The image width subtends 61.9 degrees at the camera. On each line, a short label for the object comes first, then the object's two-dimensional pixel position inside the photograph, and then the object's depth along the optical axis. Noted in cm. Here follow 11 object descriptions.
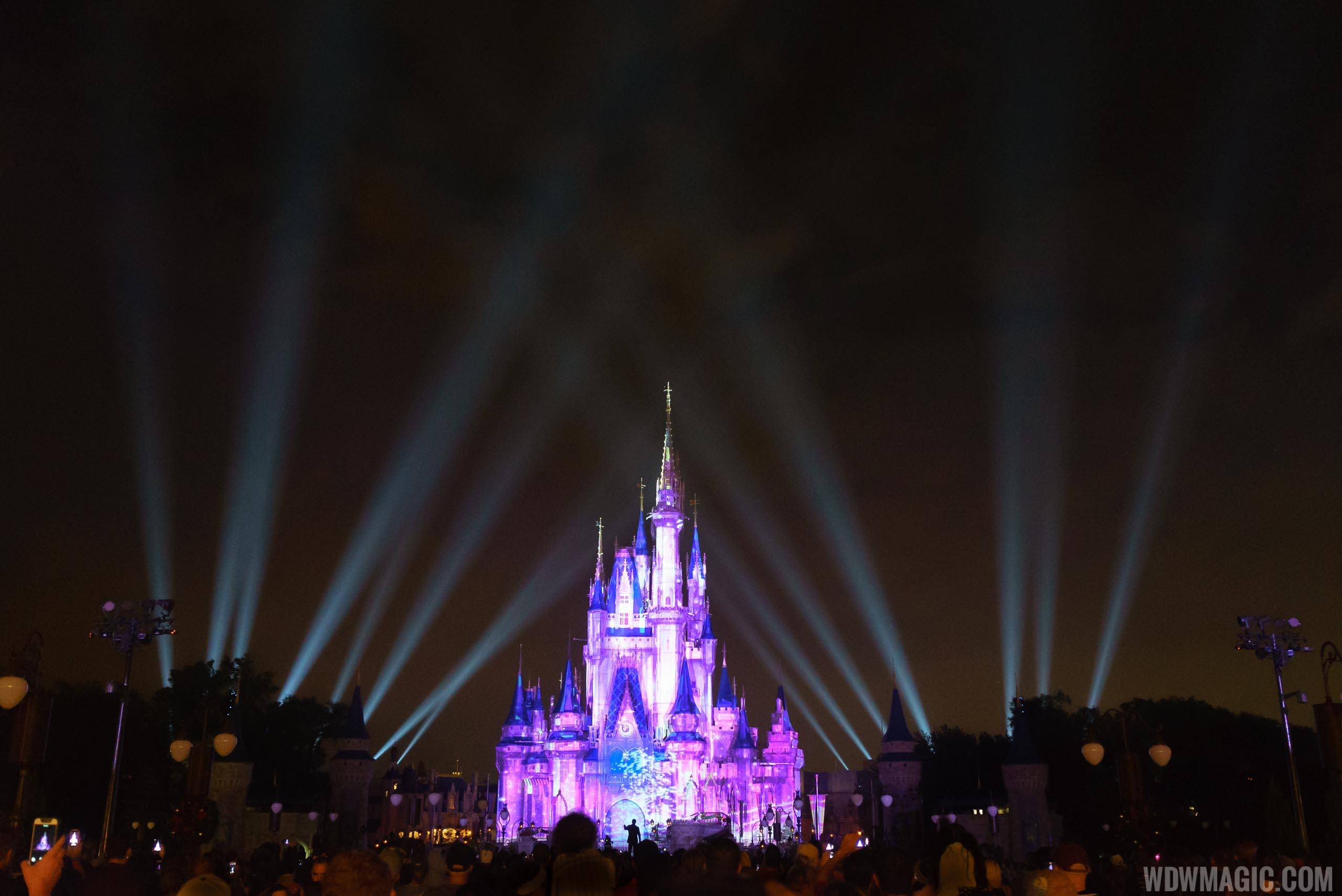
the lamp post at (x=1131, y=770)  1859
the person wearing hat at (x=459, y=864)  866
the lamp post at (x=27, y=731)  1466
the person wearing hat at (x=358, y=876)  611
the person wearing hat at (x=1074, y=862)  945
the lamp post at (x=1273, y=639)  2531
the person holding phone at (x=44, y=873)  903
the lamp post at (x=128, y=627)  2371
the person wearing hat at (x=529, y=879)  729
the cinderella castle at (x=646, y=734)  6588
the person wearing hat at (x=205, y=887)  756
